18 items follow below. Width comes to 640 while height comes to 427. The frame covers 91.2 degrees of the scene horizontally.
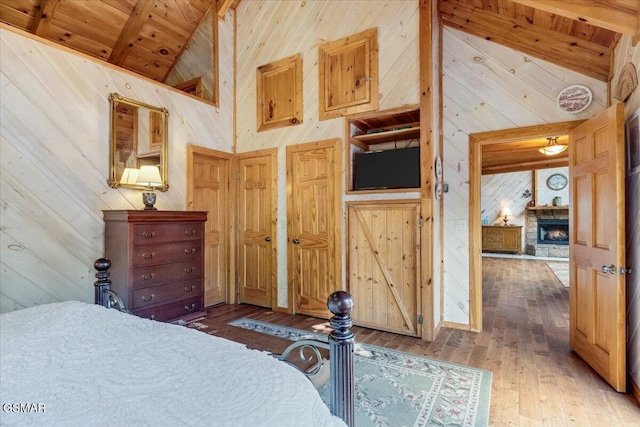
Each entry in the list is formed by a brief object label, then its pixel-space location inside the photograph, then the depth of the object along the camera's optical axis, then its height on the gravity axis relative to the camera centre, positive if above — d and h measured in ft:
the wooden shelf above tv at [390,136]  11.52 +3.09
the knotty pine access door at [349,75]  11.91 +5.53
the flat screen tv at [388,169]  11.16 +1.67
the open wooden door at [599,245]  7.33 -0.82
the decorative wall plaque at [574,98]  9.82 +3.66
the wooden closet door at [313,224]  12.59 -0.40
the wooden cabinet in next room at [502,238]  32.19 -2.57
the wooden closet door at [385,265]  10.97 -1.86
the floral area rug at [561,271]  19.75 -4.24
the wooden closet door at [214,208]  13.97 +0.32
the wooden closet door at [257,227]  14.24 -0.60
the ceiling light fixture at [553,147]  16.70 +3.56
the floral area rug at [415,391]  6.40 -4.17
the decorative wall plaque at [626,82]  7.67 +3.39
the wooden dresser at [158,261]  9.61 -1.52
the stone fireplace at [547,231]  30.60 -1.78
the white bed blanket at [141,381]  2.34 -1.48
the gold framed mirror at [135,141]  10.83 +2.75
